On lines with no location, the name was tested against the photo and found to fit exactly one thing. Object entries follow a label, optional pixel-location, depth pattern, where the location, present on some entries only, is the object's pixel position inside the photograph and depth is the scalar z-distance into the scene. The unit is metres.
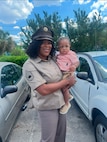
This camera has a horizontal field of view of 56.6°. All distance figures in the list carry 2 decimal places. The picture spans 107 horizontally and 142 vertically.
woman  0.98
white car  1.40
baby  1.06
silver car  1.44
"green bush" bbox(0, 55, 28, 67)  5.89
